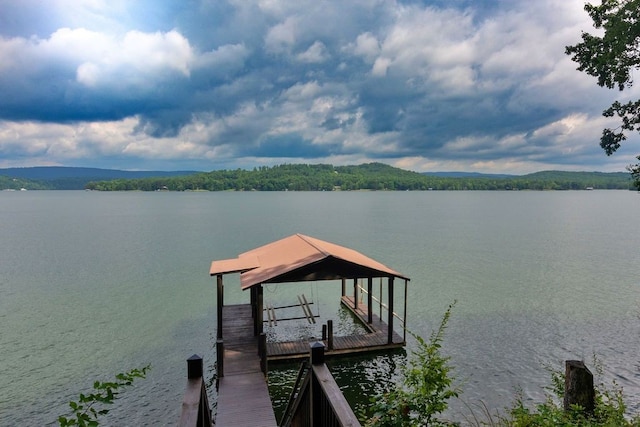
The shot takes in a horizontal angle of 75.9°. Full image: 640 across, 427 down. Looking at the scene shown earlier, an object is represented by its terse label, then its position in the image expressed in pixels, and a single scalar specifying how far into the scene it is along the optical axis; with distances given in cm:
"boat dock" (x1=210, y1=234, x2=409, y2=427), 958
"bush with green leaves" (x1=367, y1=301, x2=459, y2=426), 448
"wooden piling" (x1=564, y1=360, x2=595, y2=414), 616
